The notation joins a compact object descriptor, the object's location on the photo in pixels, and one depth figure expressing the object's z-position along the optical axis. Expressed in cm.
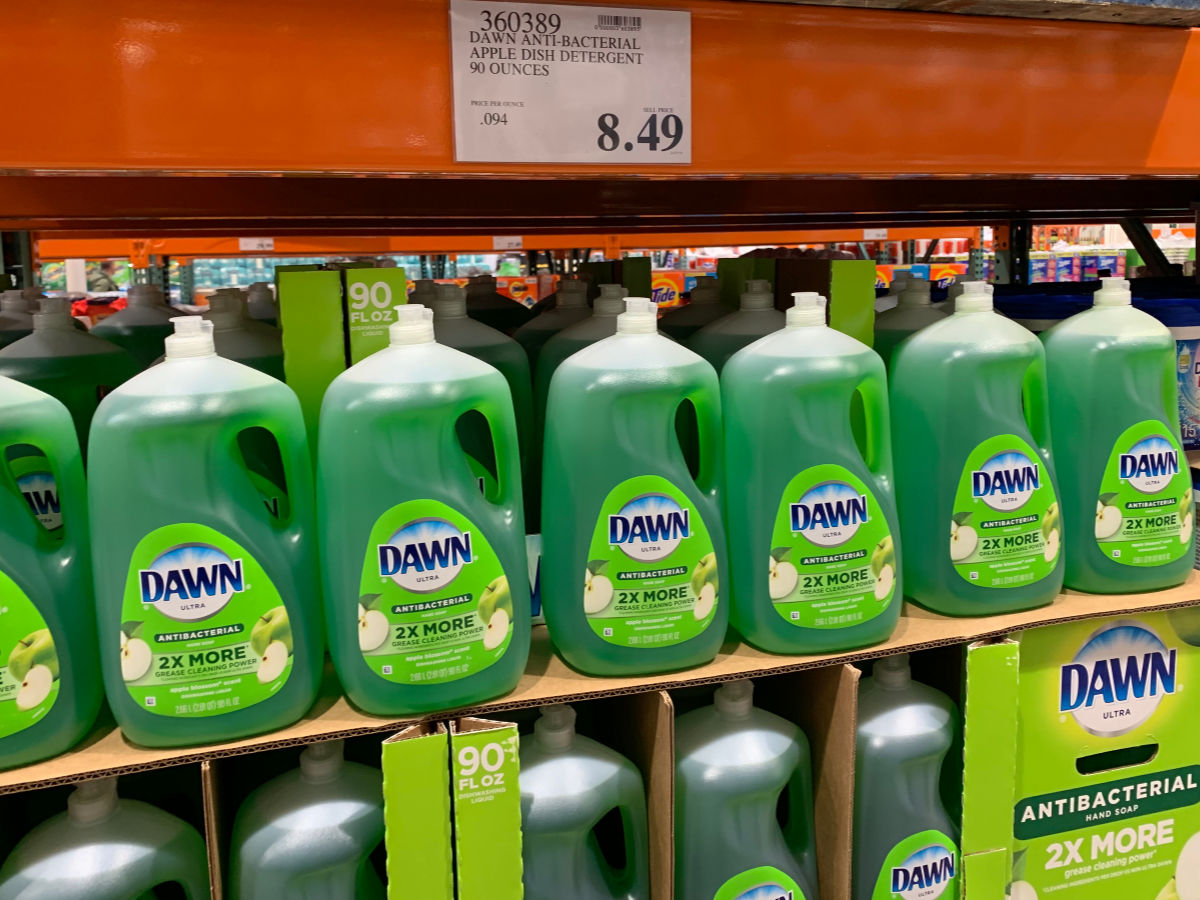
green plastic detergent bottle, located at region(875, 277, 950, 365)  148
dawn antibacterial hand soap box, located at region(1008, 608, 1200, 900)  130
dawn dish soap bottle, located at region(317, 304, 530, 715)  102
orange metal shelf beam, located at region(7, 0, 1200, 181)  83
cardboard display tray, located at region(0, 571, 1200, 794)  100
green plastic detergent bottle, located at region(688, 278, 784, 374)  138
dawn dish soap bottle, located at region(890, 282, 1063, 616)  121
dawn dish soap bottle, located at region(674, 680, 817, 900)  116
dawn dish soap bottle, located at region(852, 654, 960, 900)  123
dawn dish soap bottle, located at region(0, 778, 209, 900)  99
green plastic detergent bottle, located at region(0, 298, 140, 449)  122
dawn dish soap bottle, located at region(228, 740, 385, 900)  104
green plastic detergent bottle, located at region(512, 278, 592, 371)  154
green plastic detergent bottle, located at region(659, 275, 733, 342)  161
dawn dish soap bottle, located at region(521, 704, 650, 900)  111
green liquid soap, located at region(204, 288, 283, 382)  127
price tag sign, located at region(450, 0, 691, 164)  92
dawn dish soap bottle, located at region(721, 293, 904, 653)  114
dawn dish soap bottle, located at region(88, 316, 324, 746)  96
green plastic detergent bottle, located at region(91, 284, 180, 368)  161
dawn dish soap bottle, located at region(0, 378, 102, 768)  97
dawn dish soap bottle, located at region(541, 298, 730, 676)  109
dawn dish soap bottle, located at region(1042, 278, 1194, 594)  127
